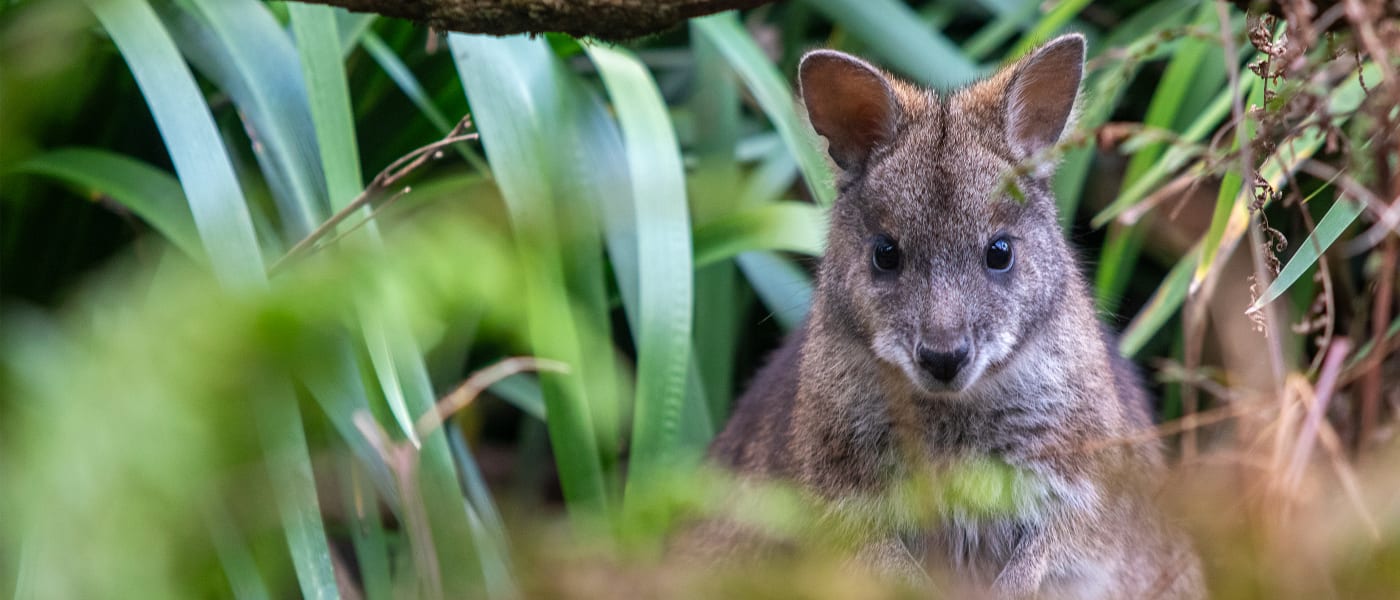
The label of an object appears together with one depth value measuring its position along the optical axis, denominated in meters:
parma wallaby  5.86
